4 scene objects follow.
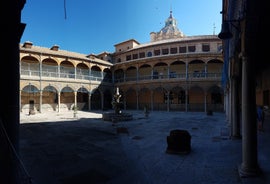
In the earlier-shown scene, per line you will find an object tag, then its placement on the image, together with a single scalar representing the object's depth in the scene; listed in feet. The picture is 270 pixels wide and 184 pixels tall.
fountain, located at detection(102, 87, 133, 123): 56.32
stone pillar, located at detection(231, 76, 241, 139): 28.58
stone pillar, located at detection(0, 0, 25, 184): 9.29
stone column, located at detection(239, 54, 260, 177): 14.62
